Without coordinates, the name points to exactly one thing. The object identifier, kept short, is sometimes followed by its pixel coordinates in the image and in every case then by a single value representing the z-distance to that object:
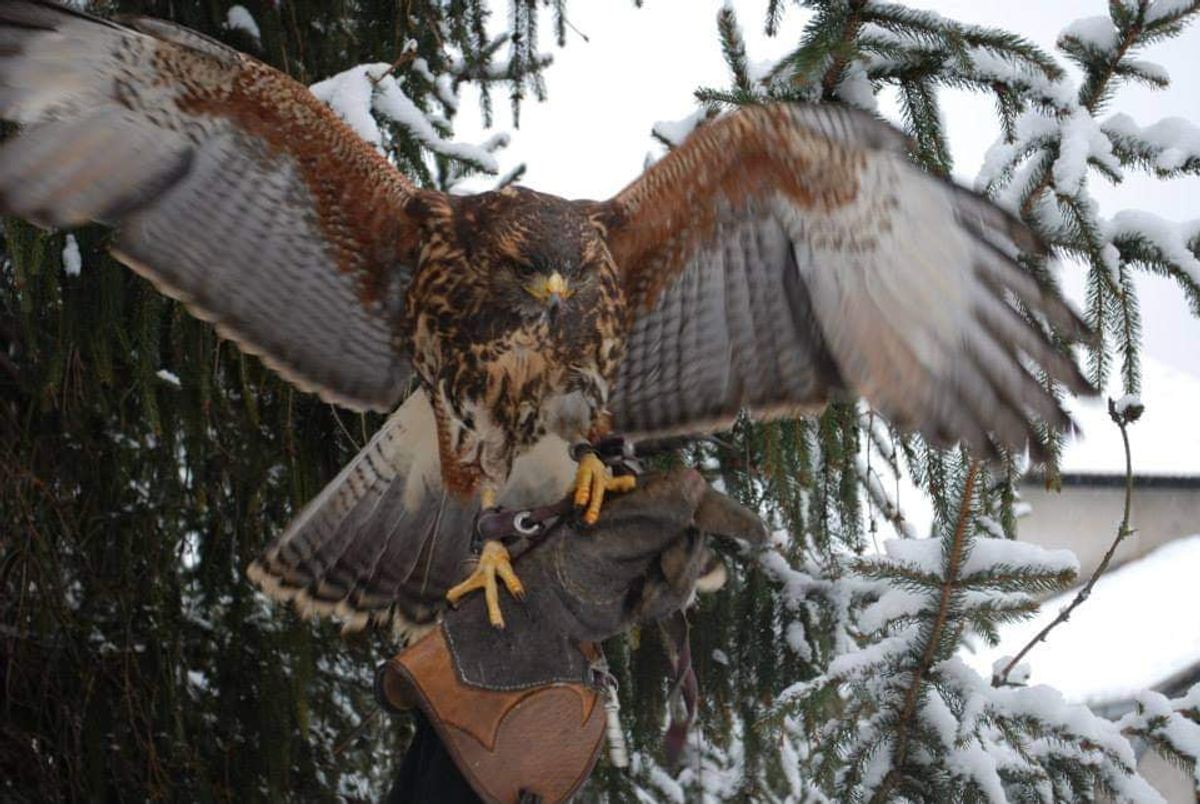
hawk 5.90
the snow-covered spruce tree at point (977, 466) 6.05
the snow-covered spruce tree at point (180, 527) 7.30
